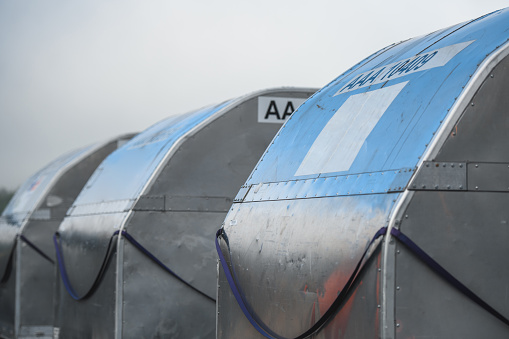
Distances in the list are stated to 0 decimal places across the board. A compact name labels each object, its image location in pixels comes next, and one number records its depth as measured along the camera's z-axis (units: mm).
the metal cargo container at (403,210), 4129
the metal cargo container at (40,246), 13102
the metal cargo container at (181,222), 8508
